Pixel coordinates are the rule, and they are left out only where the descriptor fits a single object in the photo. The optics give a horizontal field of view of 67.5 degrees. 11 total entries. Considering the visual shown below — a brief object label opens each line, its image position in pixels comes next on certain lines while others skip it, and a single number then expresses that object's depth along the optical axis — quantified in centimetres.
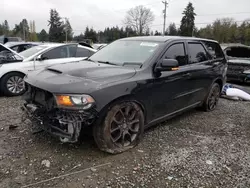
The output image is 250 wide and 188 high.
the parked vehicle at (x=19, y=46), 820
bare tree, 5272
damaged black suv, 229
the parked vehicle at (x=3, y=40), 1099
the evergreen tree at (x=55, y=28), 5296
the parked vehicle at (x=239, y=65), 678
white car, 494
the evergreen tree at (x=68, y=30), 5465
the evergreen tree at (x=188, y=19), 5229
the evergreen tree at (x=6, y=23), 7428
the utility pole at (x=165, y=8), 3731
